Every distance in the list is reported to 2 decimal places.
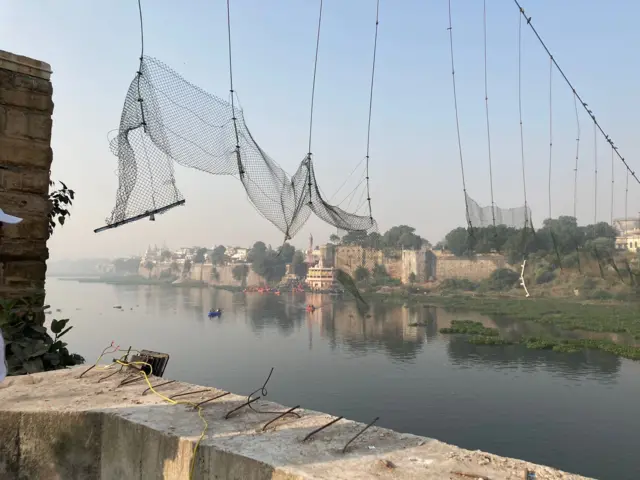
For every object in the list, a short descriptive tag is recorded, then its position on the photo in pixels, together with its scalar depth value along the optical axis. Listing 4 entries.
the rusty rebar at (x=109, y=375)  3.89
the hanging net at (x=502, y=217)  9.43
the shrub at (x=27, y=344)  4.57
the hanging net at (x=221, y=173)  4.35
